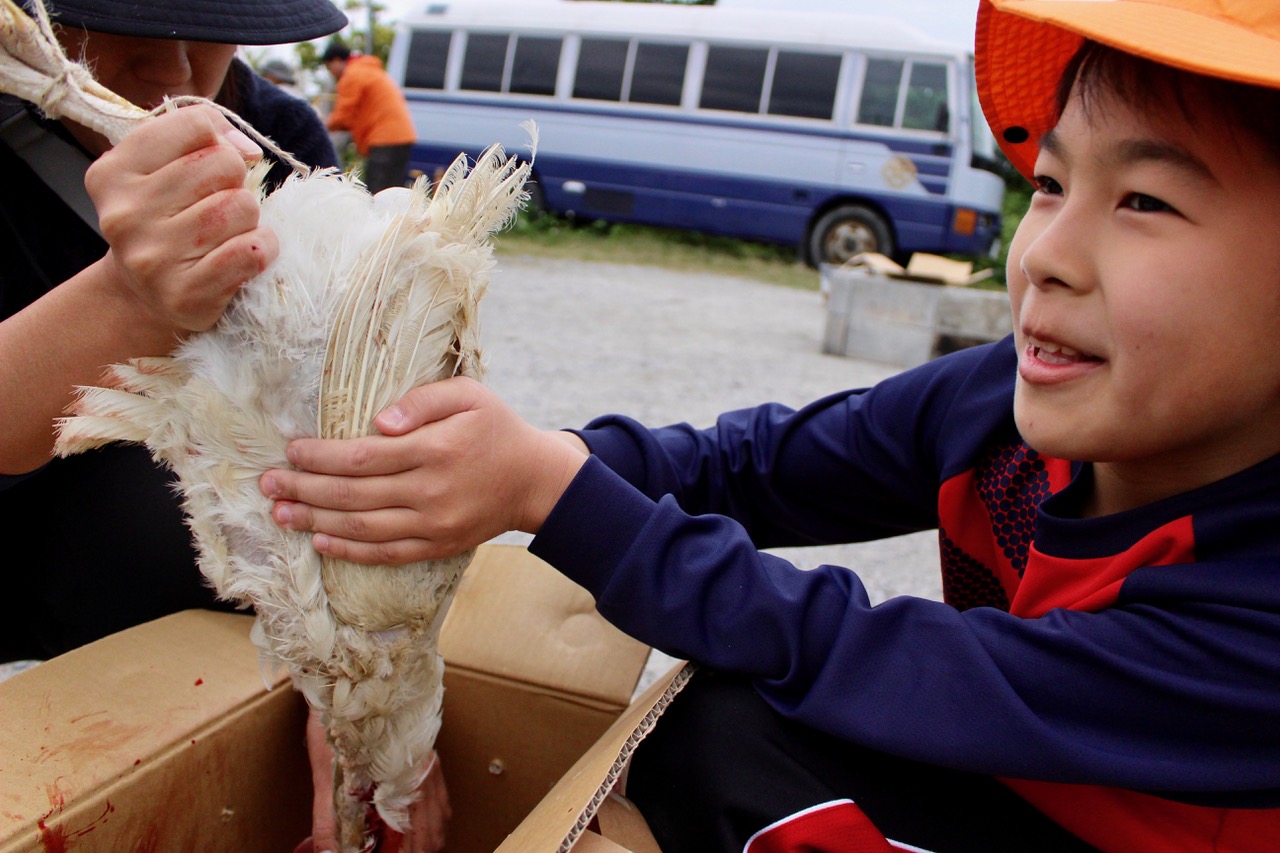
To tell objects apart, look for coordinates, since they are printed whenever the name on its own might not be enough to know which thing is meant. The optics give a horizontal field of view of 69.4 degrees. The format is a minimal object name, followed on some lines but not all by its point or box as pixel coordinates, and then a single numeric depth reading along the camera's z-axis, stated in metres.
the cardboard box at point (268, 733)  0.85
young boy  0.72
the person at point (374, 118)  7.12
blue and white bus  8.56
